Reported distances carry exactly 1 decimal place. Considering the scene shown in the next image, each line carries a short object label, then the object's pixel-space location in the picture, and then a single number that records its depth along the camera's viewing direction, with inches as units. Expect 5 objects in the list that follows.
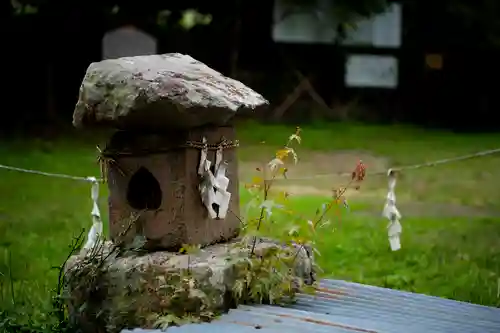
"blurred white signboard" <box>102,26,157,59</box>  569.6
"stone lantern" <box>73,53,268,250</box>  139.9
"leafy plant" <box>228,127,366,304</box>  146.4
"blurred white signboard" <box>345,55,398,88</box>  663.8
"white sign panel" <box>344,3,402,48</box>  660.7
